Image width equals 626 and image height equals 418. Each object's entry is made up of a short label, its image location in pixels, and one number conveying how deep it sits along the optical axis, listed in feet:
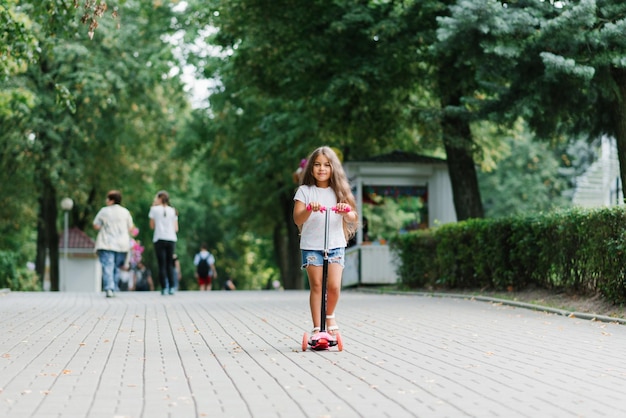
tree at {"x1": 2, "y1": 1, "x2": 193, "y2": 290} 110.42
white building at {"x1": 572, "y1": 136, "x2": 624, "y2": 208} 185.88
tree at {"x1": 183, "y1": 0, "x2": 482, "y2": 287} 70.33
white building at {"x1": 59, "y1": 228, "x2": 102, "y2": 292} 137.08
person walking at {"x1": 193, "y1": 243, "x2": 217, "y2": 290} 109.50
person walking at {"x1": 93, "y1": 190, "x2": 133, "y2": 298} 67.21
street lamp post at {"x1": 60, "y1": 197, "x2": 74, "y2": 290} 117.50
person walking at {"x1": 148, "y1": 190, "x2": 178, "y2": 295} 67.51
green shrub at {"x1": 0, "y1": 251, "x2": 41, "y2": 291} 94.68
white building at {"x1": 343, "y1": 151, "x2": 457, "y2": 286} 85.46
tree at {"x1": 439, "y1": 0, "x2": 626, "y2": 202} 50.83
